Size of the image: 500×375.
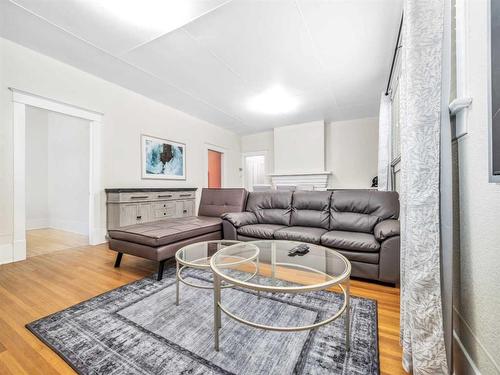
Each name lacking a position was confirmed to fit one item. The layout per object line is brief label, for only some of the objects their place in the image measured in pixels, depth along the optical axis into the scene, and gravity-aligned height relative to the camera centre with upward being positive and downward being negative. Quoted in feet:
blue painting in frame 13.70 +2.03
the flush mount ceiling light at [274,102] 13.17 +5.78
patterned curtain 3.17 -0.01
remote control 5.89 -1.75
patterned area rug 3.57 -2.92
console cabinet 11.28 -0.98
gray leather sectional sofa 6.45 -1.42
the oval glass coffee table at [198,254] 5.24 -1.85
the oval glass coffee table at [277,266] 3.94 -1.89
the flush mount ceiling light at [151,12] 6.64 +5.70
